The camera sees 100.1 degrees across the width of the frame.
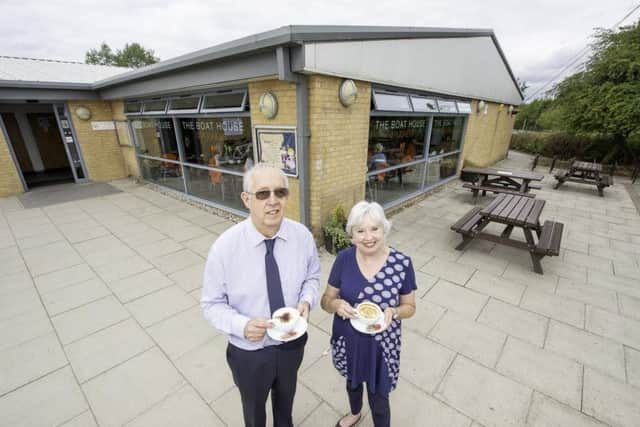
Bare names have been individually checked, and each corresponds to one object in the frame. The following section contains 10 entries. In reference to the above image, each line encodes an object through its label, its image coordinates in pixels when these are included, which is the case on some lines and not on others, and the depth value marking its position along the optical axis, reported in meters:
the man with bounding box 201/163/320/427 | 1.34
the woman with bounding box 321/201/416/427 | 1.56
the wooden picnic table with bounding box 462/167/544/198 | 6.97
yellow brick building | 3.91
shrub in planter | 4.11
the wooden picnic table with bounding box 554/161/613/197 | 7.85
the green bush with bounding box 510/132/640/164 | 11.84
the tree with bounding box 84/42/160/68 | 38.78
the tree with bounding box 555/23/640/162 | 10.06
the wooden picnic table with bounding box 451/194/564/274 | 3.77
